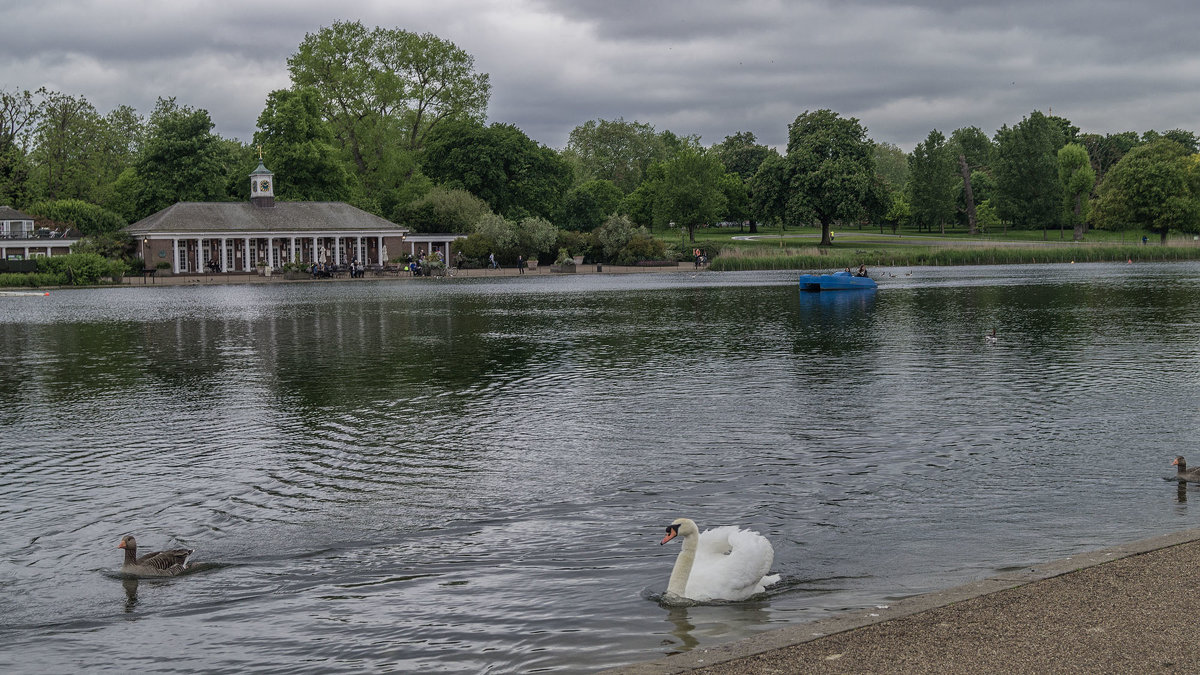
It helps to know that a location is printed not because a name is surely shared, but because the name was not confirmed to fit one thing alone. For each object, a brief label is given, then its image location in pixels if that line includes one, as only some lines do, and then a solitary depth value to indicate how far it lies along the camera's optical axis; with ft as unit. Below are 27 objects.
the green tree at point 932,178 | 417.90
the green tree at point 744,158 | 493.36
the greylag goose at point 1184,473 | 40.32
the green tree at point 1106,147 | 527.40
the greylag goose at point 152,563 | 32.91
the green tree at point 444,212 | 334.24
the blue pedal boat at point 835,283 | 195.00
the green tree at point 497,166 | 356.59
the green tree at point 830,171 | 344.49
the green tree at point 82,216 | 323.16
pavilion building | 293.43
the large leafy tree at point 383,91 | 383.86
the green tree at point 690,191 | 381.19
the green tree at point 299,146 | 326.65
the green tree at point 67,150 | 362.20
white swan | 29.27
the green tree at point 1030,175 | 399.03
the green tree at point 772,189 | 359.25
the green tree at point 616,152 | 540.93
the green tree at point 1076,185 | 404.57
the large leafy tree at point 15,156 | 333.01
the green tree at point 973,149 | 507.92
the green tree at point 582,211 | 392.47
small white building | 294.87
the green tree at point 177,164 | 322.55
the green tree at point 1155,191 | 372.99
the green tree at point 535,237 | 315.99
